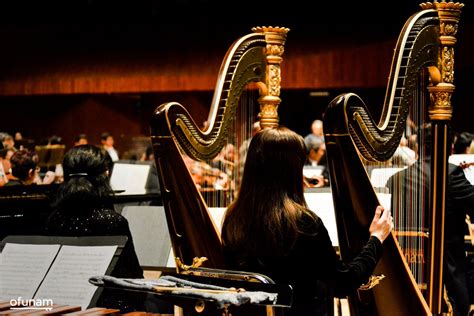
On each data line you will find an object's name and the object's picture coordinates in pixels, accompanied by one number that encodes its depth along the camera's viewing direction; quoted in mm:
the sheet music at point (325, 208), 9414
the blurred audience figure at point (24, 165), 12562
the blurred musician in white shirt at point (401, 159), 10398
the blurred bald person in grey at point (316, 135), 22547
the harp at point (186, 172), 7547
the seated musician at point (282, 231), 5859
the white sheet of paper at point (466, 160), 10164
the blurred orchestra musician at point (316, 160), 16216
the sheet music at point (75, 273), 6355
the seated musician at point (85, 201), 7969
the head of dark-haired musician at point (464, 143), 12474
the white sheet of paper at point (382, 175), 10628
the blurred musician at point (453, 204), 9023
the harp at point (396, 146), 7168
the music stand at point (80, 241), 6598
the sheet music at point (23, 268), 6559
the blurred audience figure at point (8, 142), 16803
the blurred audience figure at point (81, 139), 27875
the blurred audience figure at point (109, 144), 26969
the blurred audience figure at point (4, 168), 13567
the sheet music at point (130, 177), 15031
